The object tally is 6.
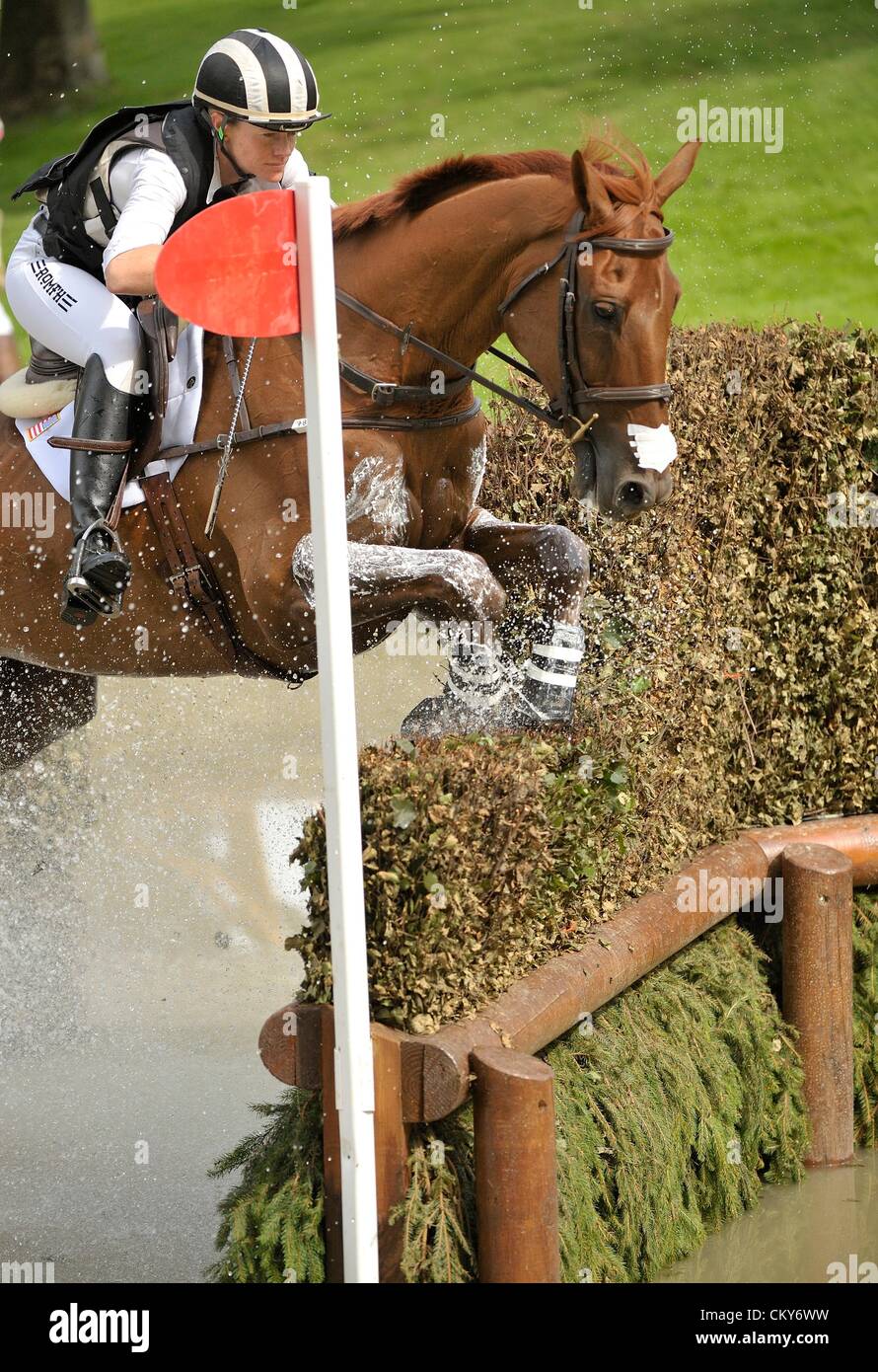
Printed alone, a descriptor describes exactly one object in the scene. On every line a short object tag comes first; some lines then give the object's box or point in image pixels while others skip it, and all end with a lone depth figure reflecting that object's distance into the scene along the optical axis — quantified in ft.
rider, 20.53
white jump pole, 16.20
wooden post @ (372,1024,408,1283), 17.17
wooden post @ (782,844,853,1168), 26.61
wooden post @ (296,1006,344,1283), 17.42
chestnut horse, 19.76
